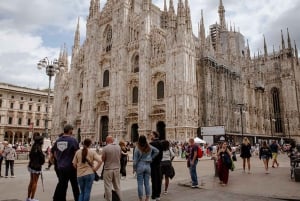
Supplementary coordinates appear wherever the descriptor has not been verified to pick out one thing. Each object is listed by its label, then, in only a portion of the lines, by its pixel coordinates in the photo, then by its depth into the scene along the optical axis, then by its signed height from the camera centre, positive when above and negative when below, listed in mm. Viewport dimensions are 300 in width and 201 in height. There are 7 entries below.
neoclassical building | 52344 +4564
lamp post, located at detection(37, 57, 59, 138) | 19203 +4991
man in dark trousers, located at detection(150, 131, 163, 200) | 6570 -1112
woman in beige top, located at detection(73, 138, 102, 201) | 5129 -755
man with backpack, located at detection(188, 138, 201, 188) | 8203 -913
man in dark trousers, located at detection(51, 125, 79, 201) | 5383 -647
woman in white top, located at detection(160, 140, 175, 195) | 7348 -939
